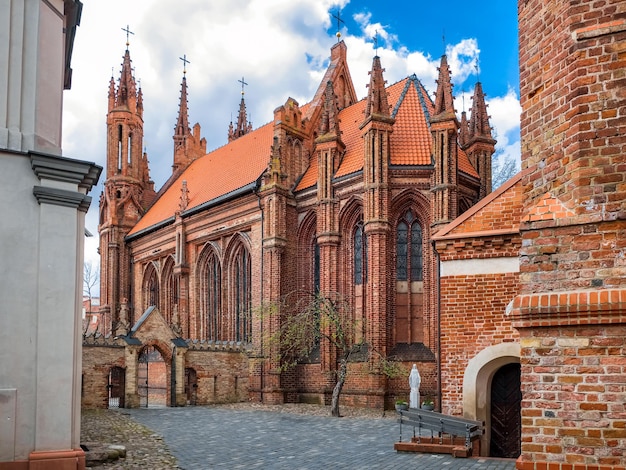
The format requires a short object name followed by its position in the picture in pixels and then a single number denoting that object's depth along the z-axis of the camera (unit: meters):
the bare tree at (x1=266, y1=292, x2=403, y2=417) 22.75
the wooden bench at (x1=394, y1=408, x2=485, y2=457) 11.24
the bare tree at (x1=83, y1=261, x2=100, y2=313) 68.95
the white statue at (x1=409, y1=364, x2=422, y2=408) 19.80
